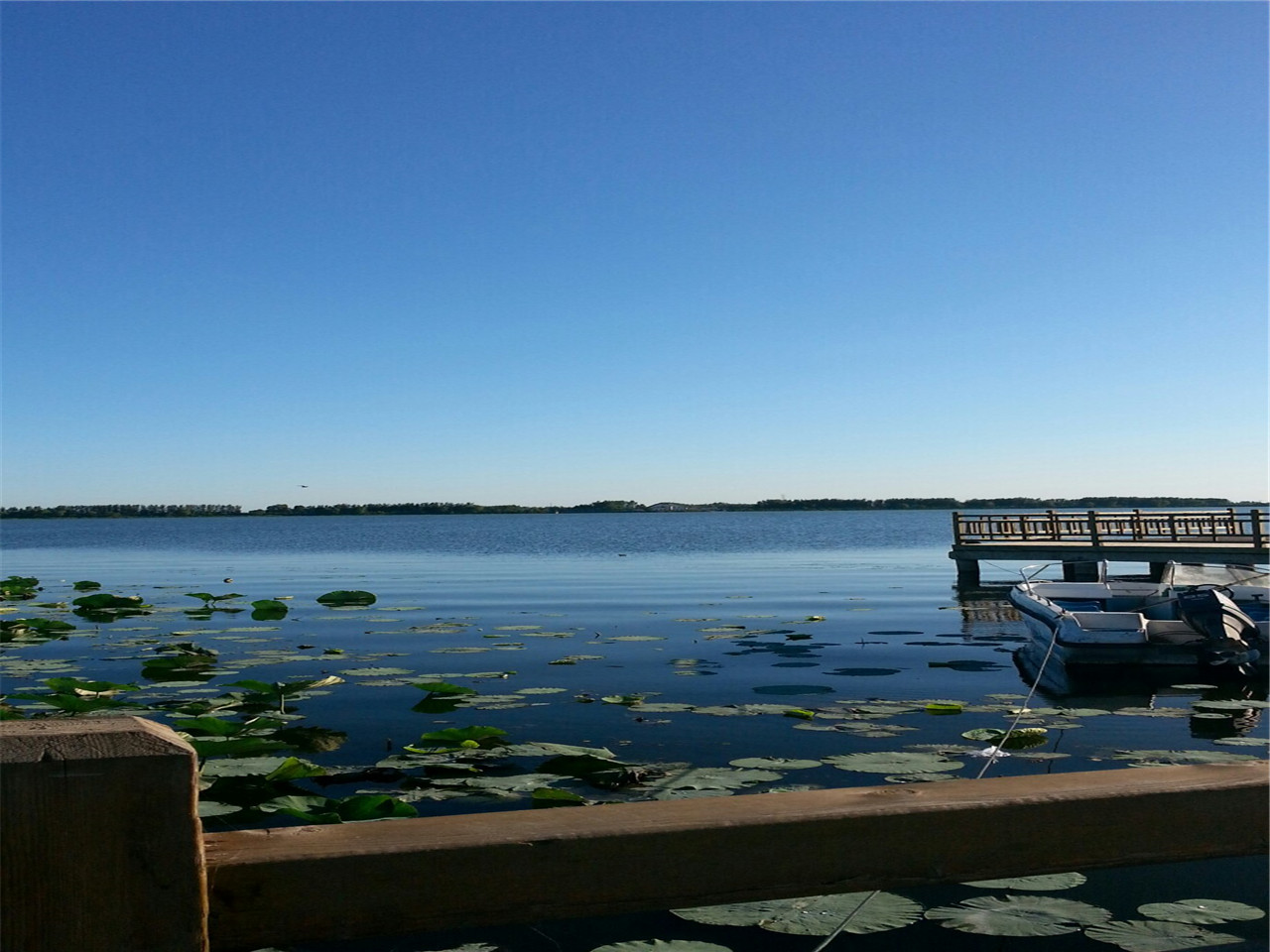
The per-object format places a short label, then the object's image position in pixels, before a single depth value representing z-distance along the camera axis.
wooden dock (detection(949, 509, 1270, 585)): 27.03
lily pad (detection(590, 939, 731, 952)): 3.12
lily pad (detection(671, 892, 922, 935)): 3.35
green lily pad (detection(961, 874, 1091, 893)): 3.78
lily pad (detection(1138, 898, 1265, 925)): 3.47
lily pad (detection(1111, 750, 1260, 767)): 7.04
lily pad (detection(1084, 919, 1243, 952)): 3.28
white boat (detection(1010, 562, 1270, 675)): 12.87
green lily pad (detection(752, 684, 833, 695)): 10.21
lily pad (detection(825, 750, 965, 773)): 5.82
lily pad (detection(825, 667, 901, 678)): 11.80
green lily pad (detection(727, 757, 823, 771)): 6.16
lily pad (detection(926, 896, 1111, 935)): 3.45
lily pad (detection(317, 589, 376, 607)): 14.41
